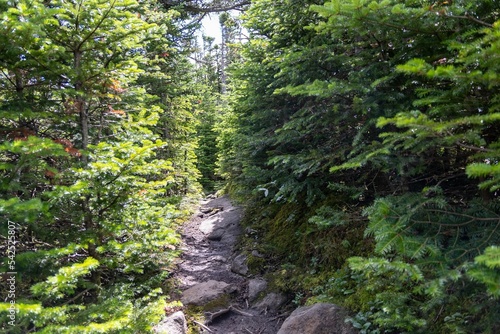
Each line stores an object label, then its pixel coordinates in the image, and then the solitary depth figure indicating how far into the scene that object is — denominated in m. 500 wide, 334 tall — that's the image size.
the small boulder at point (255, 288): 6.29
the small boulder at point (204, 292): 6.18
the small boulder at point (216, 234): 9.82
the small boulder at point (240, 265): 7.27
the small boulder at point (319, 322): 4.29
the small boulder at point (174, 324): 4.98
